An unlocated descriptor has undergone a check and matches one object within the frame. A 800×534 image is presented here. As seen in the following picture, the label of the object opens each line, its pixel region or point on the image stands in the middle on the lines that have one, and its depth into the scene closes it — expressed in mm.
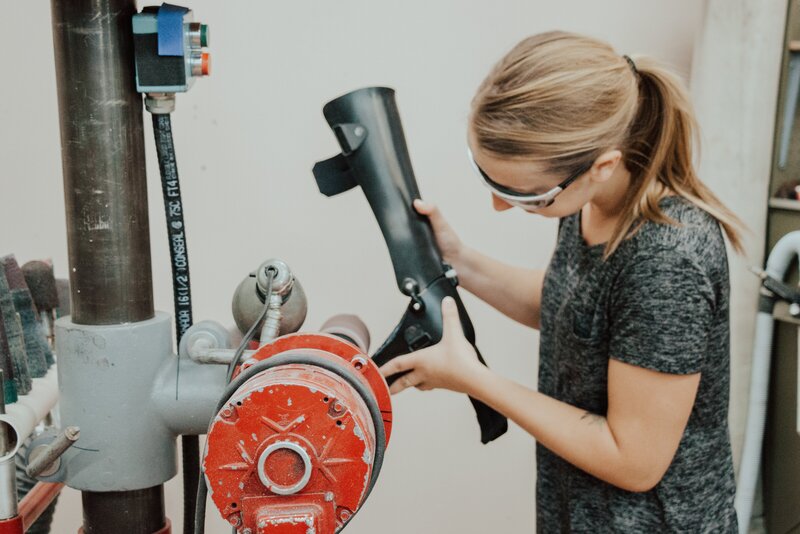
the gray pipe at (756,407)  1667
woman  939
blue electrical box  734
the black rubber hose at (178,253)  795
